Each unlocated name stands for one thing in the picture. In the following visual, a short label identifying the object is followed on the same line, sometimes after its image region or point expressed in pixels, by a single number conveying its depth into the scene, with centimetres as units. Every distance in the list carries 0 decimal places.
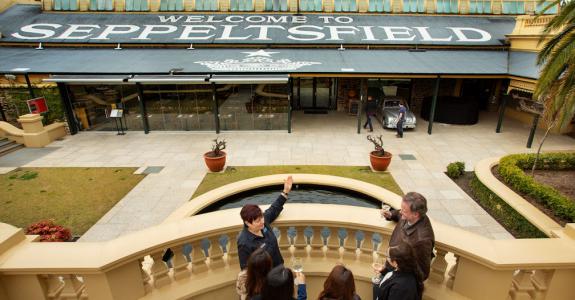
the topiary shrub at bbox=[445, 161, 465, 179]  1018
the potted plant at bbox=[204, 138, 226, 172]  1052
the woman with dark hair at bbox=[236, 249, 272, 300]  263
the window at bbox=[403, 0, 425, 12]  2045
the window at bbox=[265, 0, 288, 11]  2083
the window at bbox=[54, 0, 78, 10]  2038
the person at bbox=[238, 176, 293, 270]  314
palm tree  673
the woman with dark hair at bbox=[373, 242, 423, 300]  271
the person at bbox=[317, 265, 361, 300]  250
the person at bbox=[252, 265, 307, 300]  243
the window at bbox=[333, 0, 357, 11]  2074
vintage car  1543
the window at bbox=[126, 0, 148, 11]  2047
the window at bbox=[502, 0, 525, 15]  2041
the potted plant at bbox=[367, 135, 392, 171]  1045
